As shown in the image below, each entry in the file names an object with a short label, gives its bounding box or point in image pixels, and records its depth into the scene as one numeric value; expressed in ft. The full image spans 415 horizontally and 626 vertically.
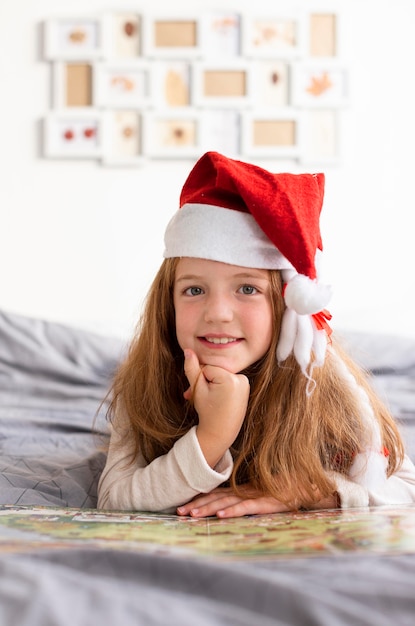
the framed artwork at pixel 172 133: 9.22
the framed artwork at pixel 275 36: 9.25
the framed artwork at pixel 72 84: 9.23
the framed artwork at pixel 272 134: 9.25
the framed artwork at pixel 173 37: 9.18
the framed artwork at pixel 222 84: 9.23
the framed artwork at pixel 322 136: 9.34
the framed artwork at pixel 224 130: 9.29
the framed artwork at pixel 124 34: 9.22
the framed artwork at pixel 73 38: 9.18
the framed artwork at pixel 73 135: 9.18
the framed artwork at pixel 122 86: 9.21
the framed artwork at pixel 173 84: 9.25
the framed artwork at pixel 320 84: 9.29
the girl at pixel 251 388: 3.15
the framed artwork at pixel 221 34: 9.23
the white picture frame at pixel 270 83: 9.30
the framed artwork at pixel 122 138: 9.21
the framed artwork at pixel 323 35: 9.32
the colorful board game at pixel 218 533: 2.17
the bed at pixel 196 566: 1.78
